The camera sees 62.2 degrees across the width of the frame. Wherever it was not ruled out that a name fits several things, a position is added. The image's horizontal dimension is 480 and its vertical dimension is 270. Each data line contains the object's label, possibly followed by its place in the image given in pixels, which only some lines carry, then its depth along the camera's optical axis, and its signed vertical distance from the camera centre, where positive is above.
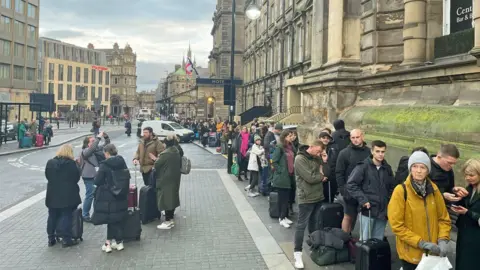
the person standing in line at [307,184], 5.47 -0.78
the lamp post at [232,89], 14.09 +1.72
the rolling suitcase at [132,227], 6.40 -1.65
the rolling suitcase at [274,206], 7.87 -1.56
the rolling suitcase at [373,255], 4.39 -1.40
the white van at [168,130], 30.83 -0.35
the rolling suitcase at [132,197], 6.94 -1.28
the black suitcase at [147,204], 7.45 -1.49
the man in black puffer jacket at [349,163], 5.63 -0.48
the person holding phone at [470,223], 3.77 -0.88
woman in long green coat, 7.15 -0.97
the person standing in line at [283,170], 7.11 -0.77
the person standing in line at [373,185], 4.83 -0.68
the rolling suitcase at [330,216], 5.90 -1.30
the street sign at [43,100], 27.02 +1.55
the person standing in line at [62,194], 6.15 -1.10
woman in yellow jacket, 3.81 -0.79
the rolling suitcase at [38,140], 24.22 -1.09
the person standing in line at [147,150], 8.02 -0.51
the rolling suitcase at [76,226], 6.27 -1.63
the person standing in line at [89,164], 7.41 -0.76
